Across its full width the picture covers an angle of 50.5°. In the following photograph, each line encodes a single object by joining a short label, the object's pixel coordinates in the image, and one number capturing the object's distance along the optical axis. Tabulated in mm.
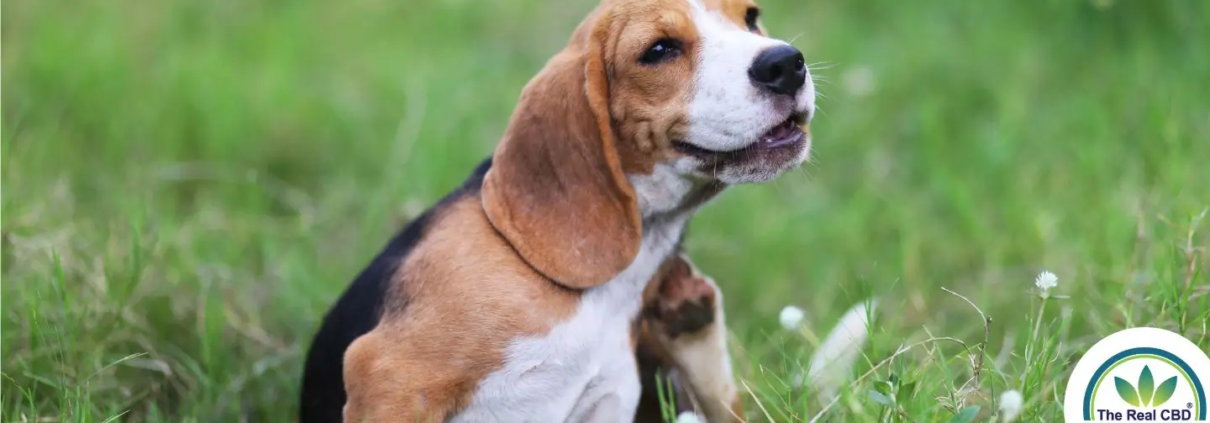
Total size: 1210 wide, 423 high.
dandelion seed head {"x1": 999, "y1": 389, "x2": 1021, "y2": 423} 2765
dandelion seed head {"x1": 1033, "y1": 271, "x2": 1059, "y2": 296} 3121
